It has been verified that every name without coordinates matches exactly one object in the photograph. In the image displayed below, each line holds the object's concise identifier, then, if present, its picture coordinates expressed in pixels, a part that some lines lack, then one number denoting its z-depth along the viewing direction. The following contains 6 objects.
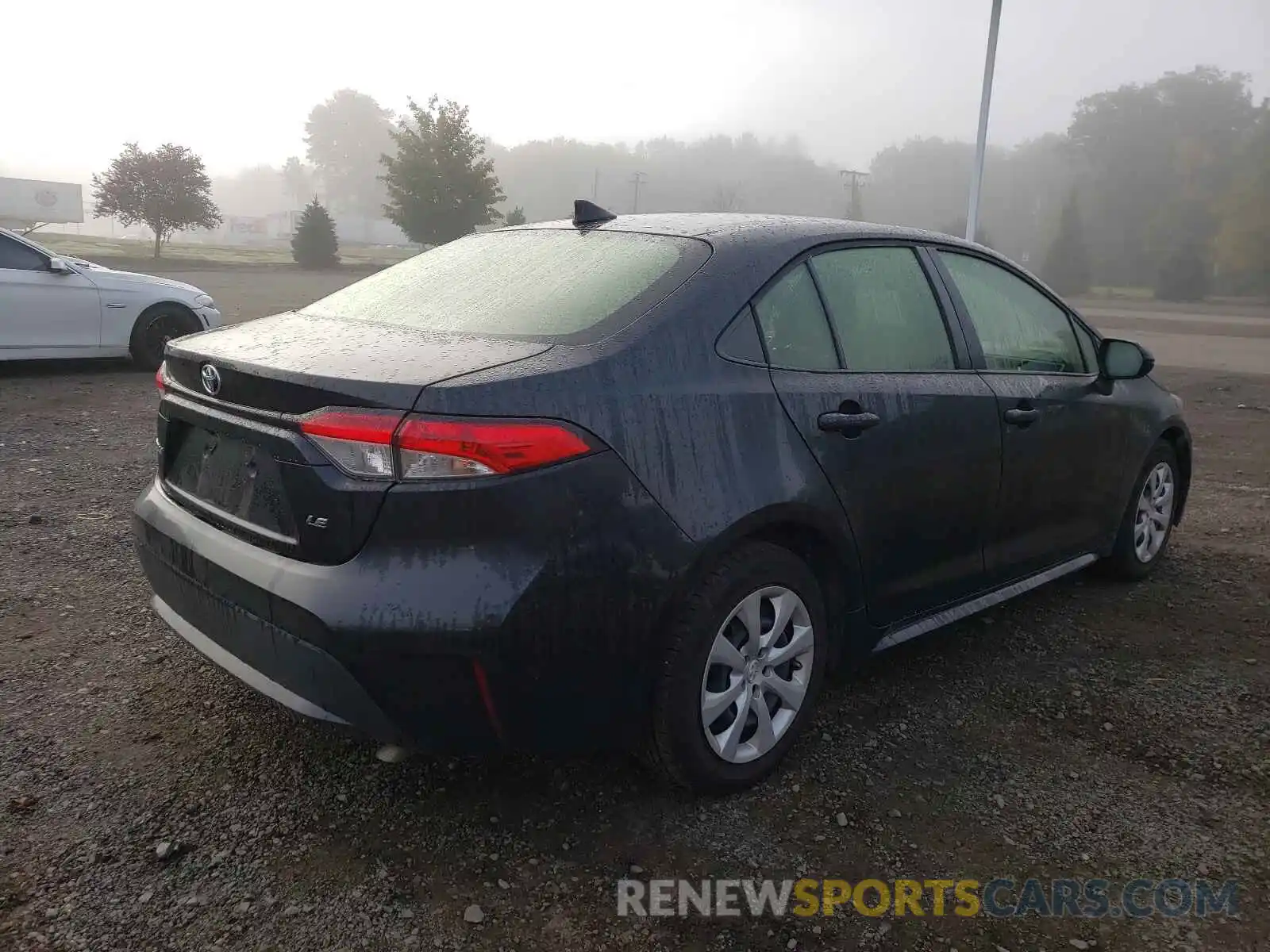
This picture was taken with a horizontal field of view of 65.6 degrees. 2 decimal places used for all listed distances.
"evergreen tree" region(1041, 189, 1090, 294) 59.97
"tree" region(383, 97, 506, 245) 46.31
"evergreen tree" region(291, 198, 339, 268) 44.00
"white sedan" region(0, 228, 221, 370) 8.80
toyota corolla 2.17
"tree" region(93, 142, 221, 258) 44.00
